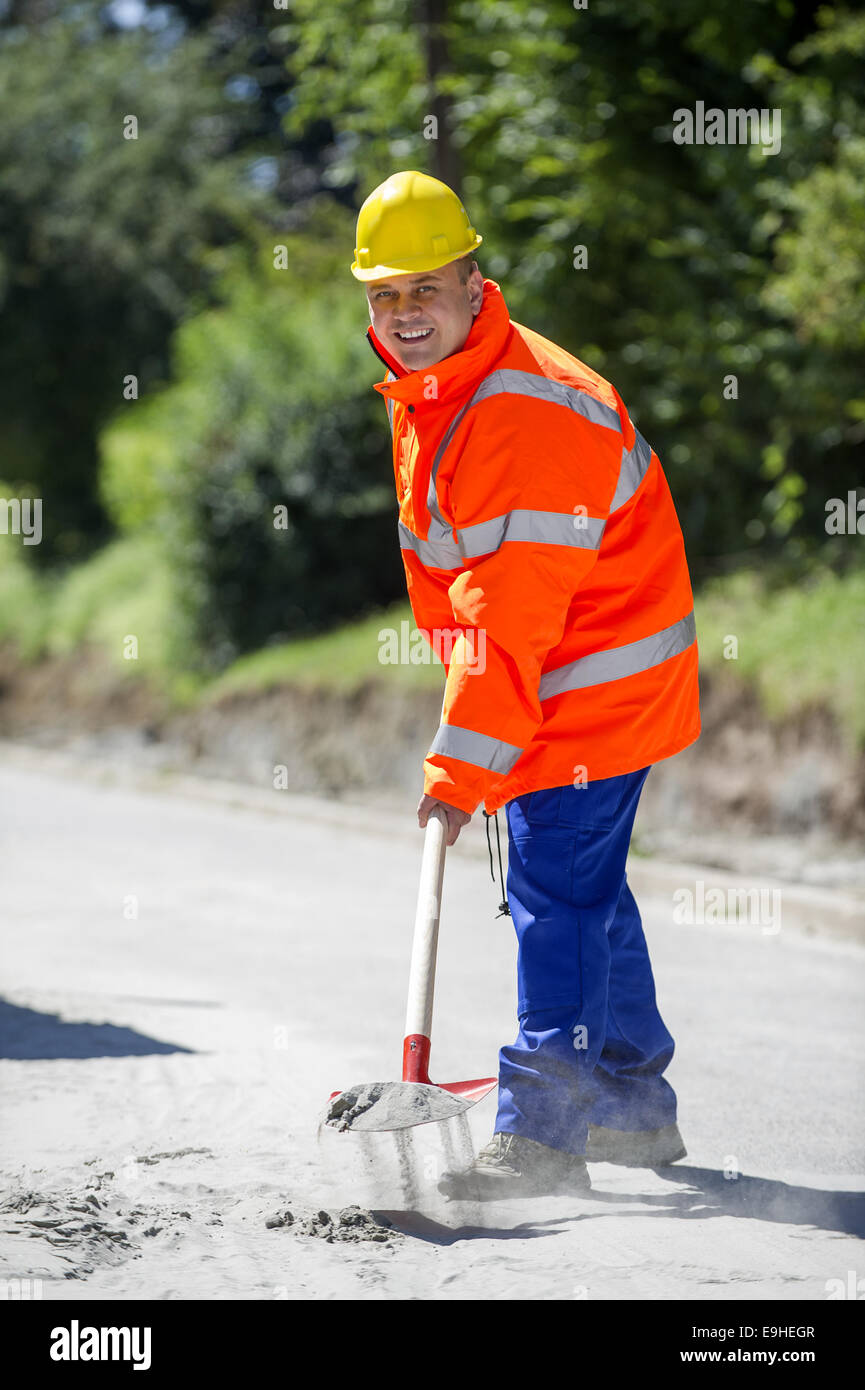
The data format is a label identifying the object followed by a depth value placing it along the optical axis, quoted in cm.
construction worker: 727
